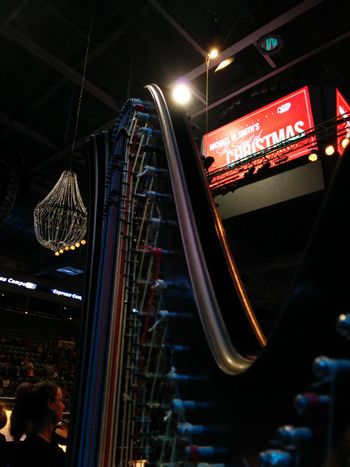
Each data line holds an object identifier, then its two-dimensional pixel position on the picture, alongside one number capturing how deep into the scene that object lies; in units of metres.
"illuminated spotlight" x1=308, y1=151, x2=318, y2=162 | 4.81
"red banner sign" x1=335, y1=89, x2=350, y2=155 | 4.57
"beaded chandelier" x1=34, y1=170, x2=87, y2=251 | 2.92
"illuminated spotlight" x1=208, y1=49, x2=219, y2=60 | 4.69
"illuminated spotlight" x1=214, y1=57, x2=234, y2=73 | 4.75
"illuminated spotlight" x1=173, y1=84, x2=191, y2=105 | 4.85
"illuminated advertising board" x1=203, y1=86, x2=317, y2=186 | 4.79
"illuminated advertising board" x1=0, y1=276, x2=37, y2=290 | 11.66
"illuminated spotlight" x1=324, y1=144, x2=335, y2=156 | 4.68
